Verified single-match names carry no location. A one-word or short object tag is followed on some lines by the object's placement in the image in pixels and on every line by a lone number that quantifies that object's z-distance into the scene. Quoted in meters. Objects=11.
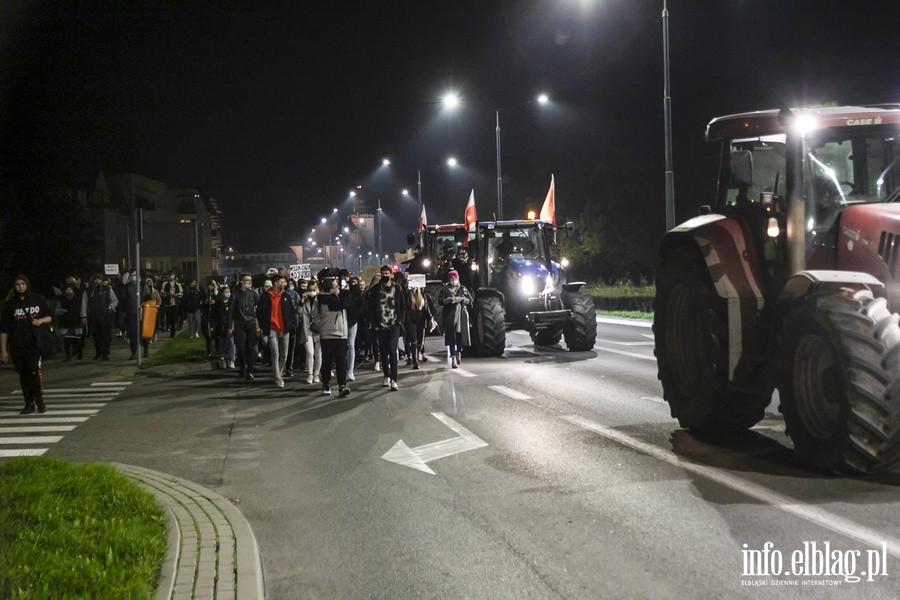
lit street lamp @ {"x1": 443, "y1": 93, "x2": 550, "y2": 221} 34.59
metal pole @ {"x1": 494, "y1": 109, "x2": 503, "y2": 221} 39.66
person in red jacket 16.45
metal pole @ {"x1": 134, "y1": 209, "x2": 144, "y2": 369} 20.42
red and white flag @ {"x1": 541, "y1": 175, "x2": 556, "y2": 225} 23.84
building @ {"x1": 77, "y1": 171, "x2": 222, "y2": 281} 50.75
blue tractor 19.70
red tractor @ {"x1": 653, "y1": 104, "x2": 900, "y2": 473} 6.98
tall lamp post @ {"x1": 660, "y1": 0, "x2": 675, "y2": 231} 25.10
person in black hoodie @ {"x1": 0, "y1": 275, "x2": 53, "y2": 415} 12.80
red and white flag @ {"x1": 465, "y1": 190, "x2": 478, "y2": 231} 25.49
